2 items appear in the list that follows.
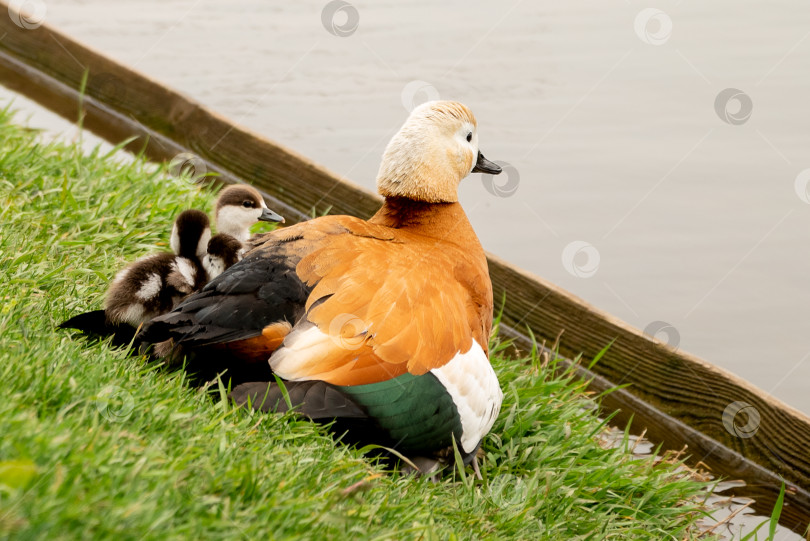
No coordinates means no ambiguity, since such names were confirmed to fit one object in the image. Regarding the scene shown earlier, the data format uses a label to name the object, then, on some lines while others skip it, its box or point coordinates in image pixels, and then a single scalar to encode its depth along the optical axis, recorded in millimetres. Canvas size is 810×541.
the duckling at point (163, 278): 7000
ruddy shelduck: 6008
